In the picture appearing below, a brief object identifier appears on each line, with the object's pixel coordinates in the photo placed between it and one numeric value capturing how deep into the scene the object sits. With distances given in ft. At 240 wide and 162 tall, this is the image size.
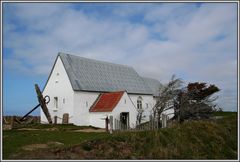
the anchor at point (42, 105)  95.95
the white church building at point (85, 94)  99.14
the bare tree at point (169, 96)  93.50
